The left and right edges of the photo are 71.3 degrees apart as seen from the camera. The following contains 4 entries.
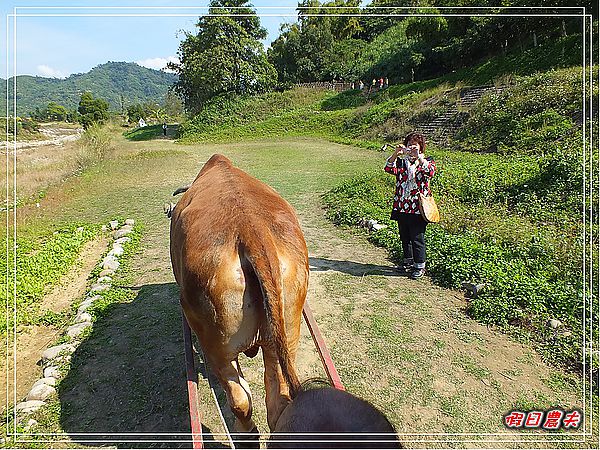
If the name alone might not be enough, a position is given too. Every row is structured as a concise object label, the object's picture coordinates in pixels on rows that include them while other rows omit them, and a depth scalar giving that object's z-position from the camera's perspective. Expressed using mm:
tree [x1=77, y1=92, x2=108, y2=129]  62750
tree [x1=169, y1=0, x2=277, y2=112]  35562
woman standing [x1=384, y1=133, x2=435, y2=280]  5941
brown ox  2426
